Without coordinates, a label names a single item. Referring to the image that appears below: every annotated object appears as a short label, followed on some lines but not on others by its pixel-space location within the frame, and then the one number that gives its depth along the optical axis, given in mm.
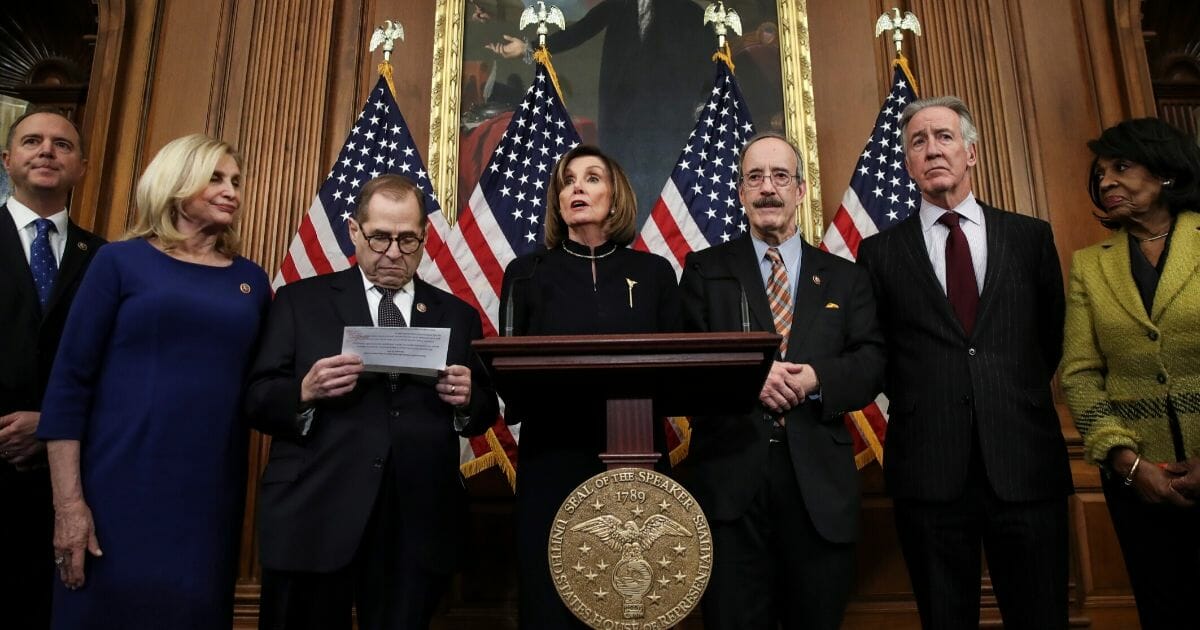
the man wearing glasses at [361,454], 2252
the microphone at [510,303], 2191
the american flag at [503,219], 3793
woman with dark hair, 2457
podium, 1793
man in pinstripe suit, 2418
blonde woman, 2248
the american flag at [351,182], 4000
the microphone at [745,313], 2162
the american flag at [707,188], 4090
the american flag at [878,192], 4098
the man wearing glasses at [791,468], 2324
